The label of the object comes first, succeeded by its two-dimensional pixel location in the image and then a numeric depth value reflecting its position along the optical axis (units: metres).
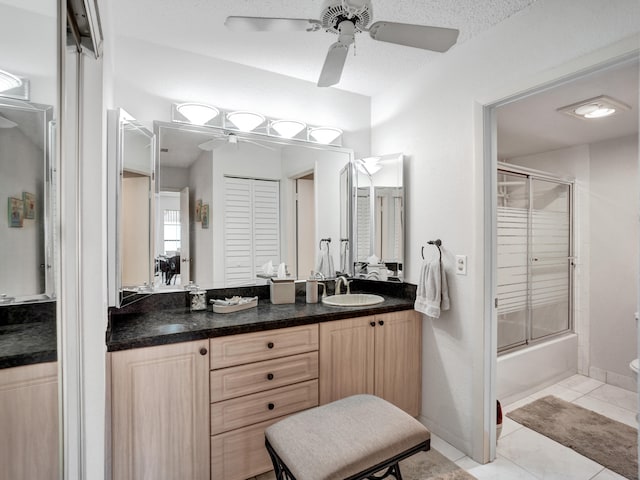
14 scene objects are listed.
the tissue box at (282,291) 2.20
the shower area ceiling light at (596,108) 2.28
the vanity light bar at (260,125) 2.09
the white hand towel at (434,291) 2.06
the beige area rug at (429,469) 1.81
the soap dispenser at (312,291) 2.26
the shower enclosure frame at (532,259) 3.04
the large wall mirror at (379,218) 2.46
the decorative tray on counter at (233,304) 1.92
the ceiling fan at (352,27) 1.28
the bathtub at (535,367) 2.69
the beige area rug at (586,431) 1.95
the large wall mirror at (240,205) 2.05
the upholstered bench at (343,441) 1.21
